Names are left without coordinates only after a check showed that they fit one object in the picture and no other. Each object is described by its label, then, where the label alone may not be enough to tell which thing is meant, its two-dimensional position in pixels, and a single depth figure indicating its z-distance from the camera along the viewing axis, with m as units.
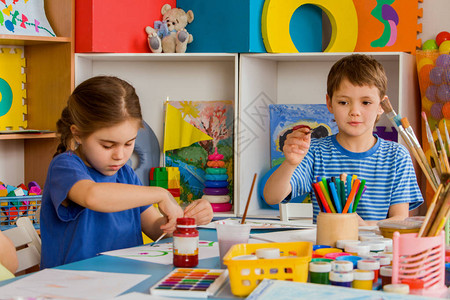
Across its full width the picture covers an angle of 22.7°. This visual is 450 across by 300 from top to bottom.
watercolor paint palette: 1.61
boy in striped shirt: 2.29
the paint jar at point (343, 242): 1.82
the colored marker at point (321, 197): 1.85
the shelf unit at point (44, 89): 3.08
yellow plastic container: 1.60
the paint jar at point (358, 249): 1.77
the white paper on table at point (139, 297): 1.59
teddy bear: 3.11
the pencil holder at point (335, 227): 1.86
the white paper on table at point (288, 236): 1.98
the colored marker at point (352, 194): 1.85
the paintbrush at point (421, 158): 1.85
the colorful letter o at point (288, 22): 3.02
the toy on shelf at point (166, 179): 3.24
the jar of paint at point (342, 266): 1.61
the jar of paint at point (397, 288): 1.58
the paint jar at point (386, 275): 1.63
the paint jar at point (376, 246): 1.83
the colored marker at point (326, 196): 1.86
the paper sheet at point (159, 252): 1.84
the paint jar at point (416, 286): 1.60
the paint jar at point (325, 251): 1.79
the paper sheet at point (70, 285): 1.61
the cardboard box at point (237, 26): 3.00
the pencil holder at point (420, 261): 1.61
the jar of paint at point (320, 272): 1.62
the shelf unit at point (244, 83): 3.05
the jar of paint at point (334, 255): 1.75
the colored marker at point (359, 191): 1.87
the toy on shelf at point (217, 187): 3.17
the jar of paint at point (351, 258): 1.71
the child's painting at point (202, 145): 3.35
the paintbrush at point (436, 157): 1.80
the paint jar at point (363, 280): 1.60
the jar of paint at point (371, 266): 1.64
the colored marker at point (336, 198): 1.84
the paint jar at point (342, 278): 1.60
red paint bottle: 1.77
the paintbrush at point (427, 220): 1.65
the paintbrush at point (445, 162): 1.76
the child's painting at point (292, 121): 3.25
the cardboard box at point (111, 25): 3.01
